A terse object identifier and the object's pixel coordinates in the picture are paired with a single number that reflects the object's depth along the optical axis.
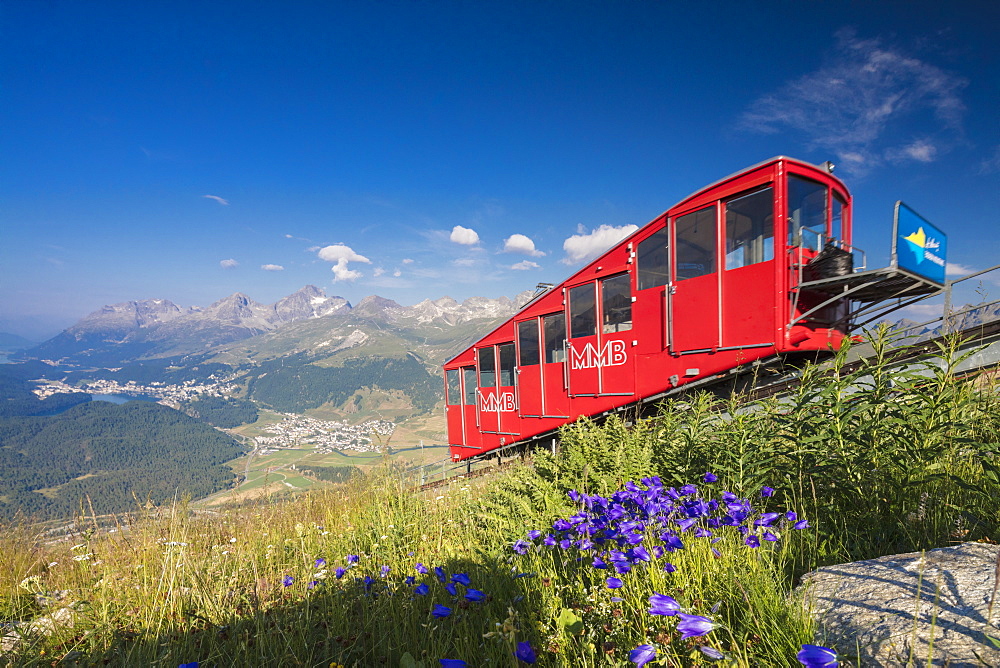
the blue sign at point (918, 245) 6.24
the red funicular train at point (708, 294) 6.79
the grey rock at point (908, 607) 1.17
